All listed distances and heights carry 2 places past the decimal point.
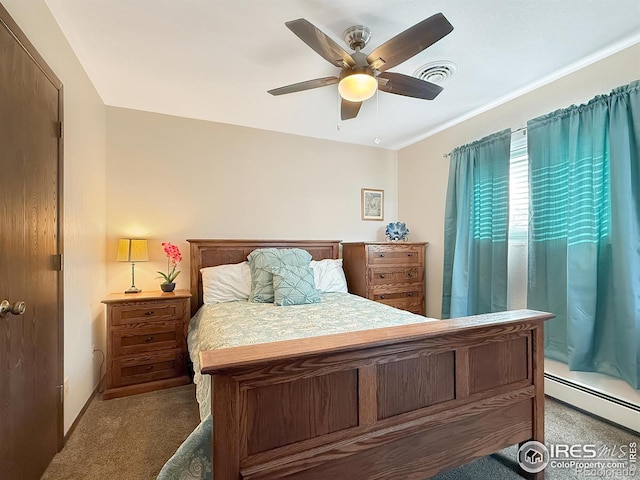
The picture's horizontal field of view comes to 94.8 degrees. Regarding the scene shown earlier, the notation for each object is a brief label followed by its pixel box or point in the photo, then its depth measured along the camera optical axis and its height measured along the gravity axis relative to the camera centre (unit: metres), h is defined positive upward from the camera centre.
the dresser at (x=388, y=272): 3.26 -0.39
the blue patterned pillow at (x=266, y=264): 2.65 -0.24
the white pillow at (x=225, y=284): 2.72 -0.44
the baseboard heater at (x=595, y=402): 1.87 -1.14
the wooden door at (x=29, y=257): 1.23 -0.09
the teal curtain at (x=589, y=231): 1.89 +0.05
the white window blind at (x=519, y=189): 2.61 +0.45
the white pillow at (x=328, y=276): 3.12 -0.42
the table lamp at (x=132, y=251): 2.59 -0.12
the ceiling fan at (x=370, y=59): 1.49 +1.04
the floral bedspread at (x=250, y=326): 1.10 -0.57
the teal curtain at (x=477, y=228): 2.71 +0.10
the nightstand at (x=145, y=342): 2.35 -0.88
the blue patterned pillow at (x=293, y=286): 2.50 -0.43
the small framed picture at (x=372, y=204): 3.95 +0.46
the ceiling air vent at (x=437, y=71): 2.16 +1.28
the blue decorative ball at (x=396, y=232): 3.72 +0.08
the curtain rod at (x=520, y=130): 2.58 +0.97
